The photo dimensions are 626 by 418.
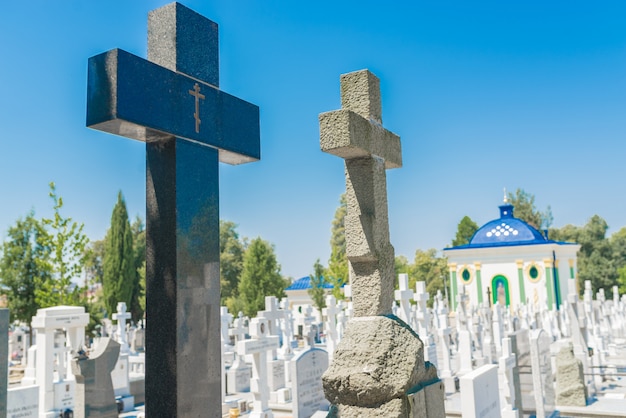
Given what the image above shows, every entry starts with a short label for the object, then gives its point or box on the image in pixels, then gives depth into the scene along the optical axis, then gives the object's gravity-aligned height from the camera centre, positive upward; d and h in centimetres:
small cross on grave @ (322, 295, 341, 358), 1493 -132
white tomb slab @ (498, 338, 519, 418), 838 -178
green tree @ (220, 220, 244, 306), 4544 +188
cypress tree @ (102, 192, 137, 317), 3647 +157
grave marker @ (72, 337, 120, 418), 788 -136
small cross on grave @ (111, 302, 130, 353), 1841 -114
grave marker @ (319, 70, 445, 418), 342 -12
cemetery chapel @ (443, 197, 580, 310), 3475 +27
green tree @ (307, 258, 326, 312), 3472 -51
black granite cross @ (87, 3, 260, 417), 314 +65
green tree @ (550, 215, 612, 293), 4794 +136
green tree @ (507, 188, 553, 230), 5681 +614
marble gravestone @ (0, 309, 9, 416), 356 -41
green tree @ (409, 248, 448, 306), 5353 +36
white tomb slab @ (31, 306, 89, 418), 1073 -137
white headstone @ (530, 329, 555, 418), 902 -178
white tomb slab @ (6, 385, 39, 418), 764 -157
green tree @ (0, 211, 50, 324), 2394 +103
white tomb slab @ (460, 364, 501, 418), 580 -135
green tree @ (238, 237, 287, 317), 3294 +12
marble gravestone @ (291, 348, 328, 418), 880 -169
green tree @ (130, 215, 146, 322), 3812 -10
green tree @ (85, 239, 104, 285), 4923 +264
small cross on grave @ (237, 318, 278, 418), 926 -144
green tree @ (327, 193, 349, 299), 3175 +41
